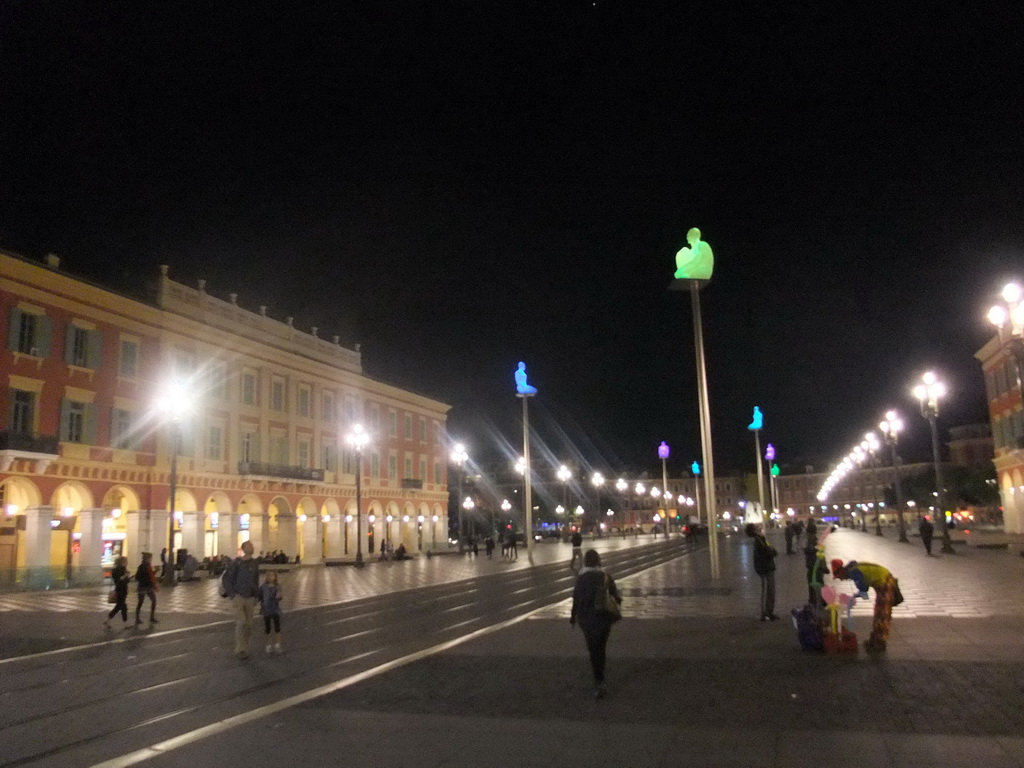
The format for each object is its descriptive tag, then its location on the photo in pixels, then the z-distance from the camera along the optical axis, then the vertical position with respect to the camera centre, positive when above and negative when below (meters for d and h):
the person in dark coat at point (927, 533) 32.38 -0.67
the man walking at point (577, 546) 29.47 -0.65
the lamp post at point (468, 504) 80.59 +2.37
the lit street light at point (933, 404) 32.03 +4.04
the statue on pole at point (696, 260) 26.14 +7.64
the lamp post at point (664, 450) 61.11 +5.07
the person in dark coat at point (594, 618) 9.20 -0.94
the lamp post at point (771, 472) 79.88 +5.30
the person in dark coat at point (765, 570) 14.61 -0.81
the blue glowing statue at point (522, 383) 44.88 +7.25
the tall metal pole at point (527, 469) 44.67 +2.99
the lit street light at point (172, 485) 30.48 +1.91
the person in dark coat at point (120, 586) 17.89 -0.86
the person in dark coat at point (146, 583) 18.73 -0.85
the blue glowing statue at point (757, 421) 61.81 +6.89
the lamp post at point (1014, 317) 18.41 +4.13
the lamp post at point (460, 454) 58.81 +5.08
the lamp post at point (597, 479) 70.35 +3.68
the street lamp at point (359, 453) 44.47 +4.06
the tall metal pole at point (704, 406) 26.34 +3.54
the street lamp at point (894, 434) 42.29 +3.90
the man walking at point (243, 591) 13.05 -0.76
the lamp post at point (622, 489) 149.23 +6.17
